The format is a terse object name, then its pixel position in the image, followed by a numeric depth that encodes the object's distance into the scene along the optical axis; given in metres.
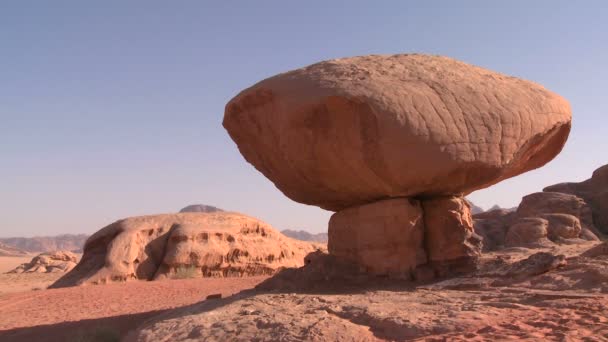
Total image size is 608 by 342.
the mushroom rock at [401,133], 6.39
